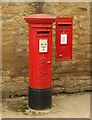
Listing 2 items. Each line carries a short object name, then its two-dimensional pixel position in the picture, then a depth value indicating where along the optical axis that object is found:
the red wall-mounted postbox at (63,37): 6.64
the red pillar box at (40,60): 5.50
